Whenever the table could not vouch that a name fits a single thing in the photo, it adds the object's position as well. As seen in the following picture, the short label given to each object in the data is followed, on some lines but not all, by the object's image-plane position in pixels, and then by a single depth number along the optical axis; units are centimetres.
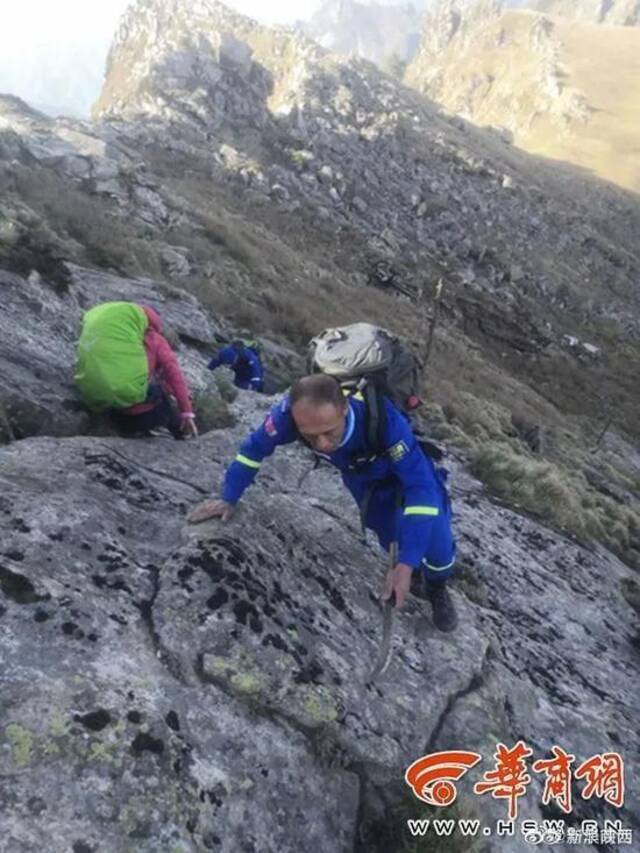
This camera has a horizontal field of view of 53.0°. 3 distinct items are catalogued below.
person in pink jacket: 634
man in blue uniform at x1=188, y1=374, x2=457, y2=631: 405
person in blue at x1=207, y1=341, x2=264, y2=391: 1056
